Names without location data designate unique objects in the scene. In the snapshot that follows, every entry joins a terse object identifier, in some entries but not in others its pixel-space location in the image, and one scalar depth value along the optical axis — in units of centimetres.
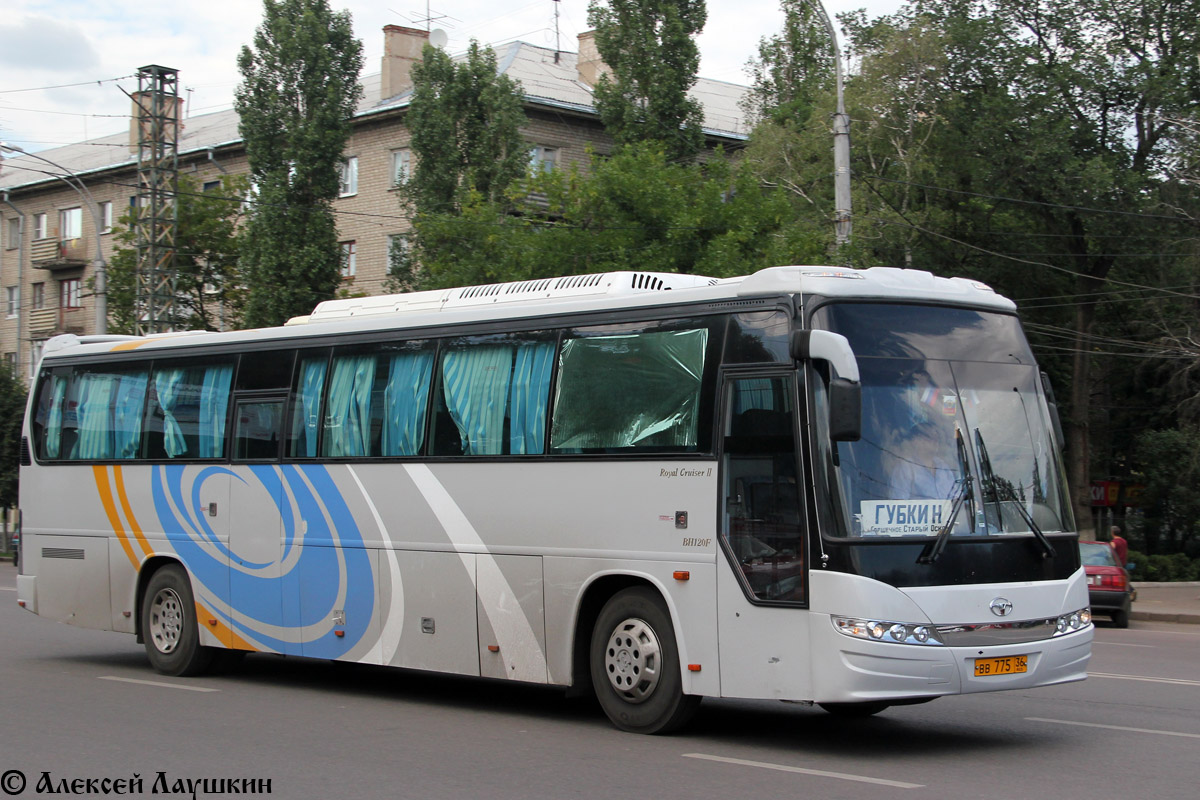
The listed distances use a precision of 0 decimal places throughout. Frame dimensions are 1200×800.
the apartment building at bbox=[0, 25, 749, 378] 4856
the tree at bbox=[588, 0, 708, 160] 4272
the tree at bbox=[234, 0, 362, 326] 4084
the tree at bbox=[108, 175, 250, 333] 4819
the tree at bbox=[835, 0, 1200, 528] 3722
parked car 2238
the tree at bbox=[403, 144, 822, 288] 2712
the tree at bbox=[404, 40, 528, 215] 3934
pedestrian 2766
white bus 877
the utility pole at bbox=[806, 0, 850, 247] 2133
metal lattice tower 3347
